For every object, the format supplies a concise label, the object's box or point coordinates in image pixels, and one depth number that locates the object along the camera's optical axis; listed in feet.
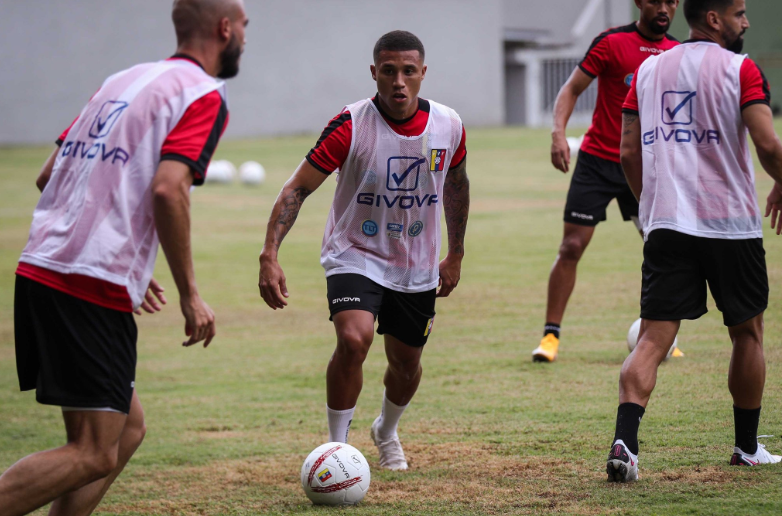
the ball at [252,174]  161.48
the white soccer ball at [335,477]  29.84
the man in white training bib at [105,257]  22.79
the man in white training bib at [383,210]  31.89
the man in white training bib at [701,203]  29.19
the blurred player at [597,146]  48.55
